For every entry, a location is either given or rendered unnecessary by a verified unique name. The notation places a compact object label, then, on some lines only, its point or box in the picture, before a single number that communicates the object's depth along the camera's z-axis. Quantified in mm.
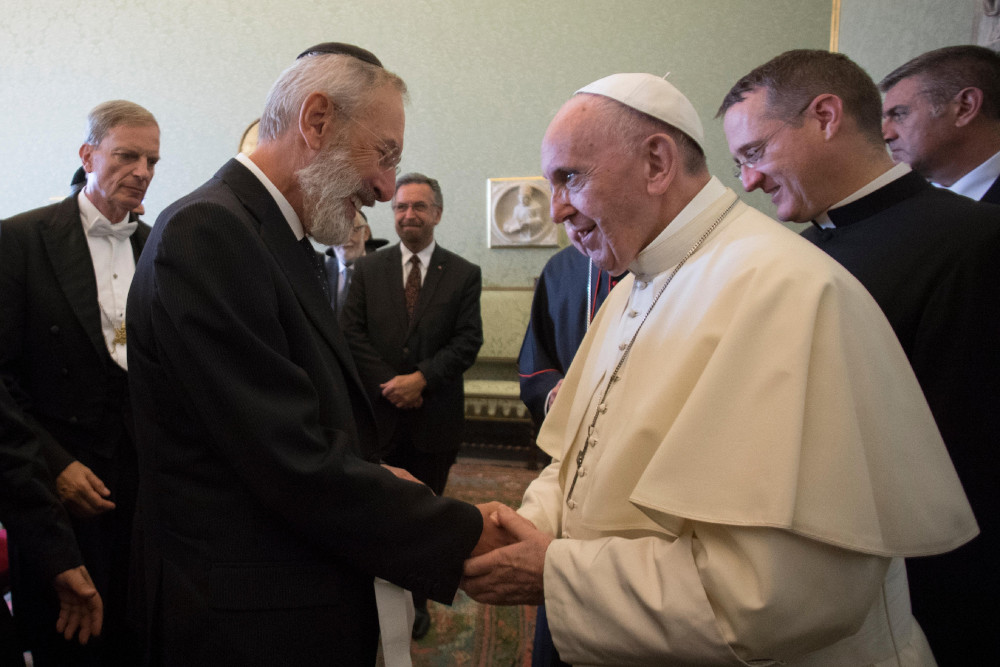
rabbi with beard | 1153
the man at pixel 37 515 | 1585
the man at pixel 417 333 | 3525
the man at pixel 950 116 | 2426
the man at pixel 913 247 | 1532
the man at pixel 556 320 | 2562
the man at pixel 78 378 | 2164
